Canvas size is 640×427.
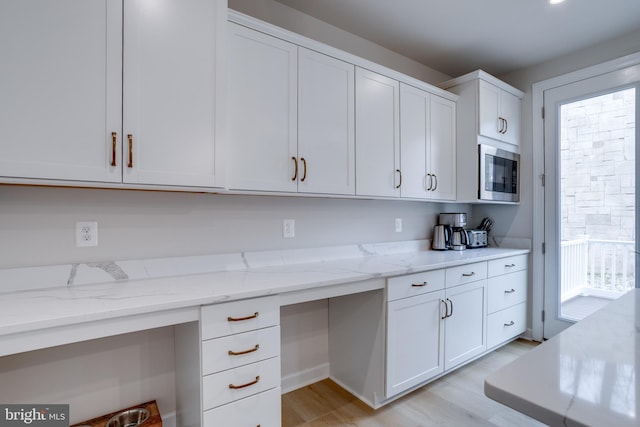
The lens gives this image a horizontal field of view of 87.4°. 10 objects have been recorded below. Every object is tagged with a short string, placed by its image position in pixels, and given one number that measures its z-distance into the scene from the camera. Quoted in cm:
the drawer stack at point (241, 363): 138
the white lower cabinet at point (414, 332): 200
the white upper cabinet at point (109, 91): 122
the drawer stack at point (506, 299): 270
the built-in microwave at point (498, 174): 283
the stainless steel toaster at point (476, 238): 315
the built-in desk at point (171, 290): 113
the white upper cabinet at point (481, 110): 279
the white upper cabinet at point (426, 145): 251
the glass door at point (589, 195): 267
